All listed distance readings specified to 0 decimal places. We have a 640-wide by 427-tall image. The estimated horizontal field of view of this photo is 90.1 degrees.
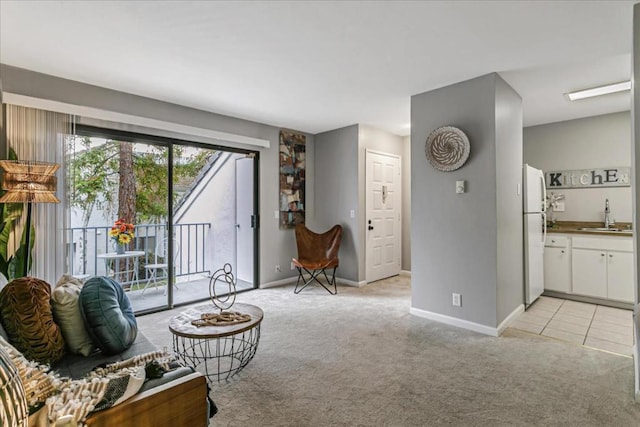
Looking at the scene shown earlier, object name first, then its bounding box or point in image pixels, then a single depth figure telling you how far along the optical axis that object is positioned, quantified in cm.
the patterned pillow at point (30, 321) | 152
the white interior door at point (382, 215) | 503
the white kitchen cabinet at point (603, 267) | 367
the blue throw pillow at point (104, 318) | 174
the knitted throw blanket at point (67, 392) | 97
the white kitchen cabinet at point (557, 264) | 410
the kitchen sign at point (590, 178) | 412
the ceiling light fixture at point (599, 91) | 317
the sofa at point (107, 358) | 109
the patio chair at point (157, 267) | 470
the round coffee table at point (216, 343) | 205
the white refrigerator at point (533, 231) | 364
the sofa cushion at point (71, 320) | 172
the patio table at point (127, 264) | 439
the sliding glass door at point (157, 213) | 387
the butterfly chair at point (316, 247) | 488
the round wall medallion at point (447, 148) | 314
